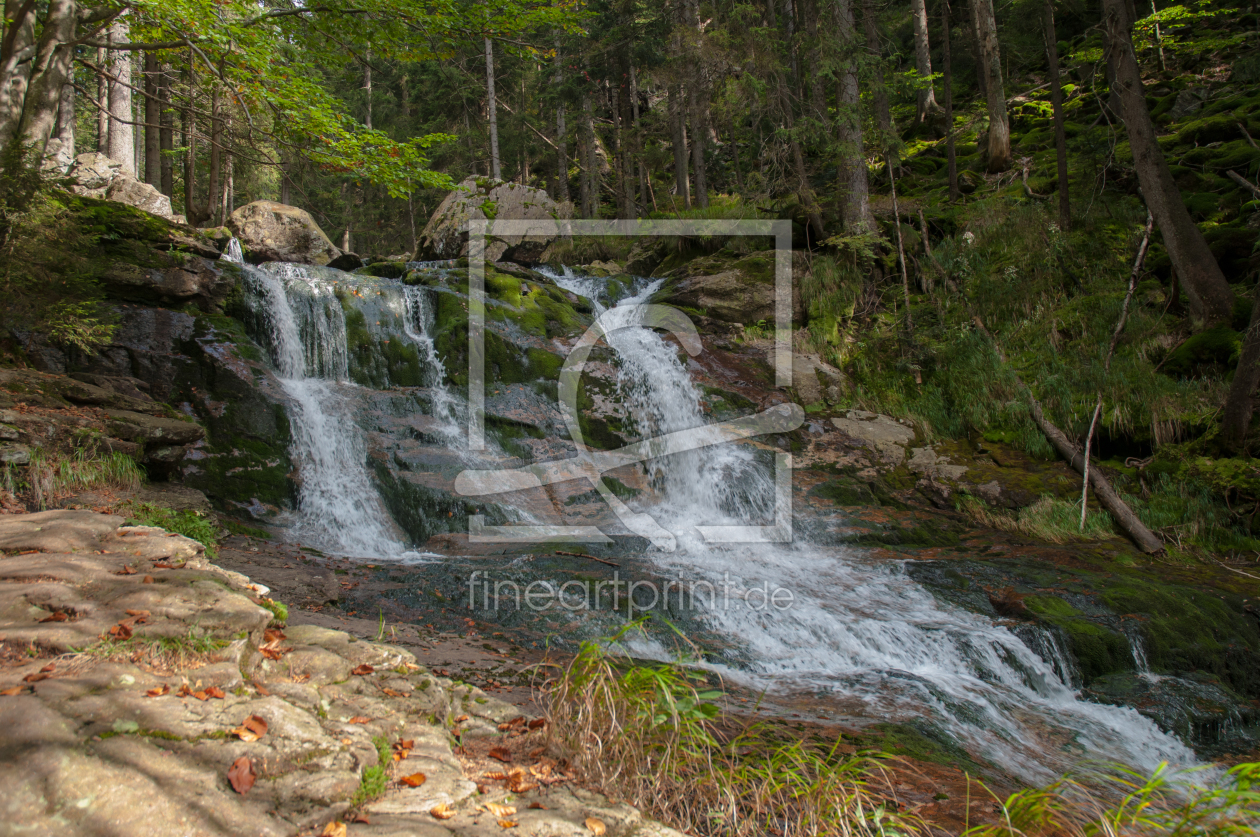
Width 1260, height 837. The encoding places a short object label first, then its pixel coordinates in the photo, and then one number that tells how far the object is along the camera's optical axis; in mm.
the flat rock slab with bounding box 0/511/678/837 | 1829
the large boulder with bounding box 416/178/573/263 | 17266
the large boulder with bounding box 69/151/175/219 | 14133
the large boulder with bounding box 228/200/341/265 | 16750
